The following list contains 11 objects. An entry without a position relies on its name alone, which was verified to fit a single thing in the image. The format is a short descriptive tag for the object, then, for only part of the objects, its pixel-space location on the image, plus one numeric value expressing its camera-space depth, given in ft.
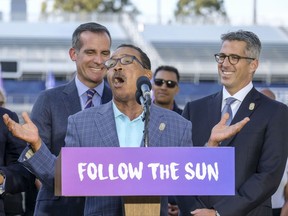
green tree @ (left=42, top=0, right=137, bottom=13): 389.42
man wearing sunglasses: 46.99
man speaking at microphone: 23.52
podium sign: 20.23
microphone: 21.82
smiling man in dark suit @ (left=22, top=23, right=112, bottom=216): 29.07
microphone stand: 21.44
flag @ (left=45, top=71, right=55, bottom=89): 152.18
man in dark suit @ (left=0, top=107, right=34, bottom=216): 25.80
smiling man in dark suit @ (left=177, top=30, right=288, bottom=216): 27.96
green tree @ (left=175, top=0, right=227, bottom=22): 406.90
